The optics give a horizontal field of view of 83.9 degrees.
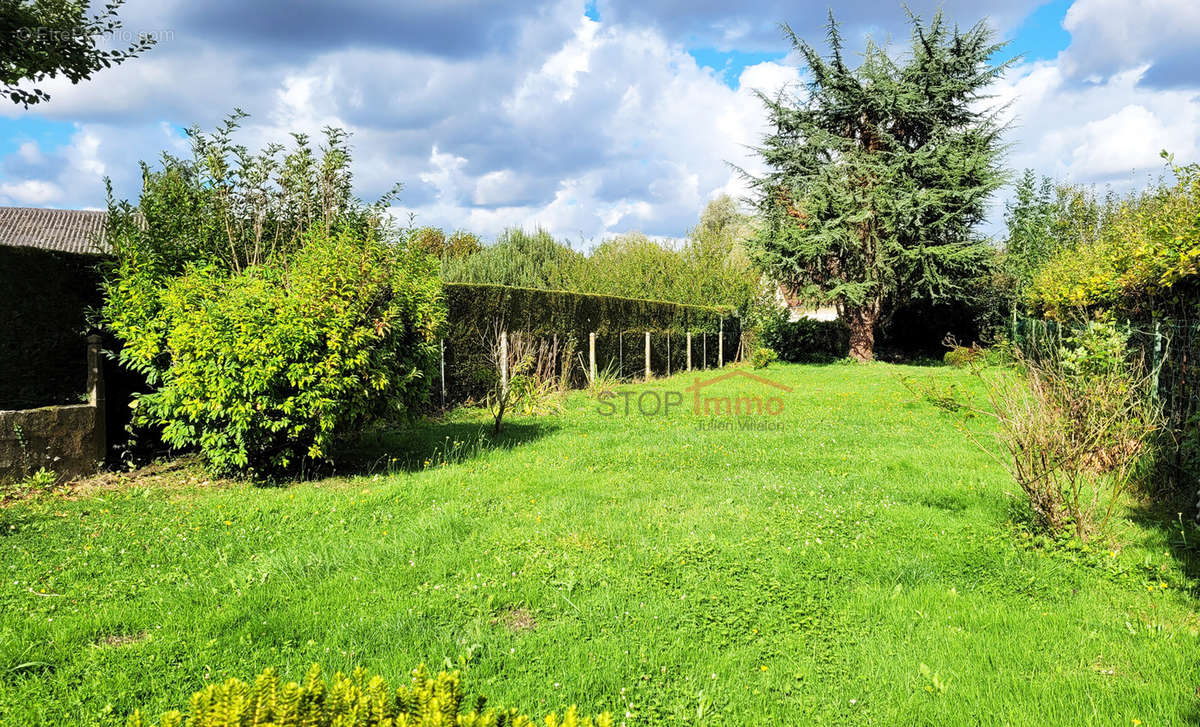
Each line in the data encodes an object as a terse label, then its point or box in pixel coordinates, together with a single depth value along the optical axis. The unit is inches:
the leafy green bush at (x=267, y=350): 255.0
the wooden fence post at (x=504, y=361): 505.0
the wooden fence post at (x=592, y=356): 591.0
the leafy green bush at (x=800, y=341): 1031.0
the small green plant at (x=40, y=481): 245.9
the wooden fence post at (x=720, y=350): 936.9
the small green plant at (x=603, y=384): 561.0
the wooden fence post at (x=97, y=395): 275.0
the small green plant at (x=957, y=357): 780.6
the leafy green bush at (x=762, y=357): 904.9
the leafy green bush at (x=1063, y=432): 190.1
